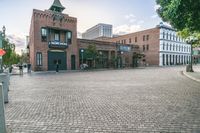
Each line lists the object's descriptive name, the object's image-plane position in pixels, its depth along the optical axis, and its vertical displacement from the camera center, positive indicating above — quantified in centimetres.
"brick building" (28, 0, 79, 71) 2170 +410
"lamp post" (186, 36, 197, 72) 1465 +264
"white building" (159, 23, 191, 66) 3754 +431
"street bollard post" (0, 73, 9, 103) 524 -82
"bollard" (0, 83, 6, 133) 269 -106
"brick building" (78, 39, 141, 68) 2531 +181
